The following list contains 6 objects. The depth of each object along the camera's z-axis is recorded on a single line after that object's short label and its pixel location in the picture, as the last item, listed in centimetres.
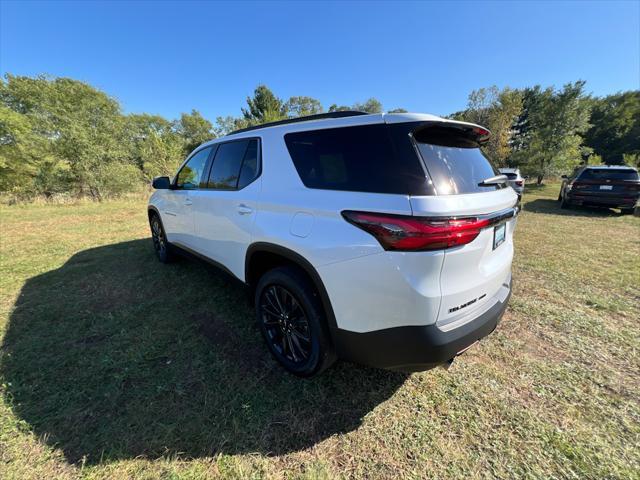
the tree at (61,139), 1504
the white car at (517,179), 1035
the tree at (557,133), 1866
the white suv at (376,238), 140
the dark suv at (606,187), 782
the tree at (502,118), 2352
